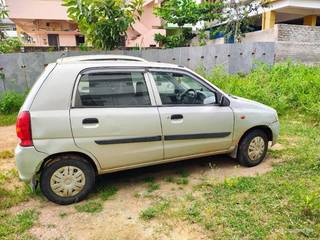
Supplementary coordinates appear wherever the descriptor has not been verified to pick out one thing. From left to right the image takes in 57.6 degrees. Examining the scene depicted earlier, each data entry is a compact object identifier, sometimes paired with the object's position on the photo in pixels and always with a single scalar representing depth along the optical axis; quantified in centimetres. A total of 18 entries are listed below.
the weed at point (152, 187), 368
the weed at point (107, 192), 351
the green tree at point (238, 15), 1416
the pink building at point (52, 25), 2041
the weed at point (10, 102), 772
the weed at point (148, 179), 393
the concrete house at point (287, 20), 1201
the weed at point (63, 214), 312
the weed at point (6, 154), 493
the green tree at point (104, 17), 864
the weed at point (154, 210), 309
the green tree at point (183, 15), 1592
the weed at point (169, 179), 393
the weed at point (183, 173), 408
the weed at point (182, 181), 384
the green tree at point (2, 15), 941
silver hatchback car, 311
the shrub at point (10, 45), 978
